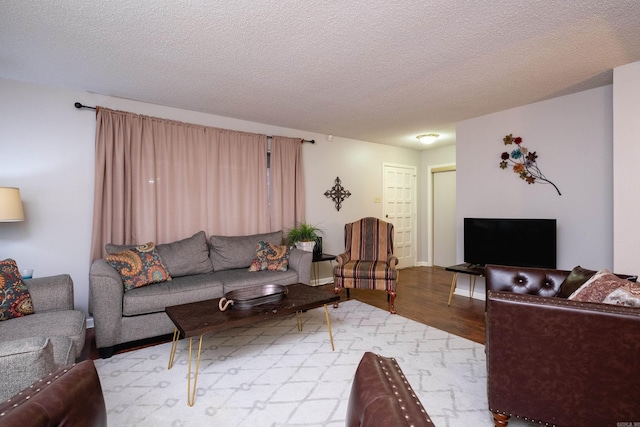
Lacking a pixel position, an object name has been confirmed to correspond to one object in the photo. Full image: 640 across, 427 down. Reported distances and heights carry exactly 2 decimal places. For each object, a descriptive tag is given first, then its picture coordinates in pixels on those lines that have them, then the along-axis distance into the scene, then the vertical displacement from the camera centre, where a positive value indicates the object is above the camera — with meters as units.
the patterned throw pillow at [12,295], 2.09 -0.58
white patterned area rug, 1.80 -1.19
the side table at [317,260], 4.28 -0.66
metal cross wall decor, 5.23 +0.34
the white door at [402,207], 6.04 +0.12
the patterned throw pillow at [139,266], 2.81 -0.51
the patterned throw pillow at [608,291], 1.42 -0.38
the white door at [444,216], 6.18 -0.06
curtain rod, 3.13 +1.10
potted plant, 4.29 -0.36
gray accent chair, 0.99 -0.64
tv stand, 3.61 -0.69
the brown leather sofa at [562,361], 1.32 -0.69
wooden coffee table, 2.00 -0.74
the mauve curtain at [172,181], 3.26 +0.39
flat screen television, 3.40 -0.34
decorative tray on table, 2.35 -0.67
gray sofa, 2.56 -0.70
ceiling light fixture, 5.09 +1.29
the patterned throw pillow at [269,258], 3.62 -0.54
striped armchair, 3.68 -0.62
